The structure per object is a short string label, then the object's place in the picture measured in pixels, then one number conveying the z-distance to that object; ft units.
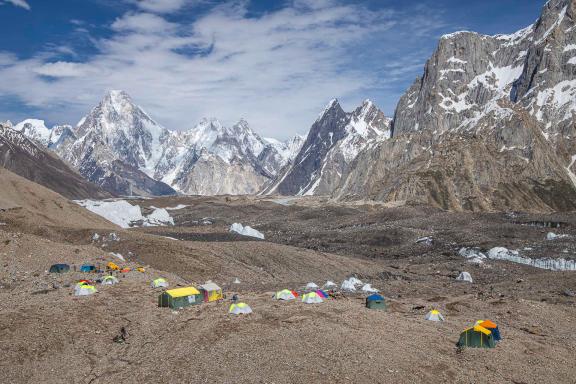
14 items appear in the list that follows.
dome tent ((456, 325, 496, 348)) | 97.96
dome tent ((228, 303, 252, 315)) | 112.04
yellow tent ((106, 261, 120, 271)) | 160.75
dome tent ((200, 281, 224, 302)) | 127.85
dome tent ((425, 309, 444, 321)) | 118.93
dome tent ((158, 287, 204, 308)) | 118.21
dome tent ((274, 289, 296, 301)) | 131.64
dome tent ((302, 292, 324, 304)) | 128.26
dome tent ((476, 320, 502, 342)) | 103.40
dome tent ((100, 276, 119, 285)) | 137.80
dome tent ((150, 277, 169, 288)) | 142.38
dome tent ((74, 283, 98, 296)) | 121.70
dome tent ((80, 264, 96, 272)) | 154.73
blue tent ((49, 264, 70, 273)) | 147.95
